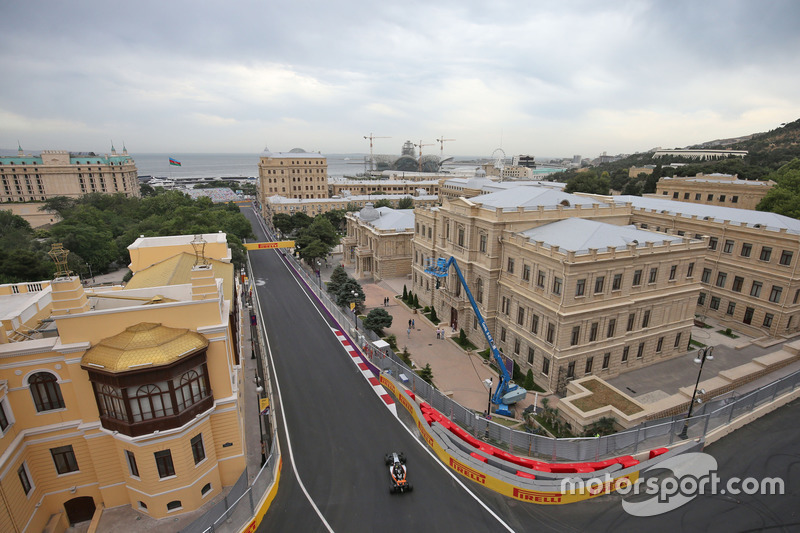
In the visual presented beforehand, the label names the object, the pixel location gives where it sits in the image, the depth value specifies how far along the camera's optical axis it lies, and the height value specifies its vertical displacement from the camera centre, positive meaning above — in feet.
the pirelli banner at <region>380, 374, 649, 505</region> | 69.15 -56.58
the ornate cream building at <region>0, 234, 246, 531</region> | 59.06 -37.87
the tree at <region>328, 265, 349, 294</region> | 168.76 -50.33
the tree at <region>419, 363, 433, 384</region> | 103.95 -55.16
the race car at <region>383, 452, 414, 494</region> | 72.28 -56.95
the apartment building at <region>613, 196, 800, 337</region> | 123.03 -33.91
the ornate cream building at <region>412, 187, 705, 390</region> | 100.17 -33.32
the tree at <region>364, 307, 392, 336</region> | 130.82 -51.93
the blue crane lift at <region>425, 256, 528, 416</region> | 93.45 -54.25
